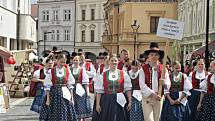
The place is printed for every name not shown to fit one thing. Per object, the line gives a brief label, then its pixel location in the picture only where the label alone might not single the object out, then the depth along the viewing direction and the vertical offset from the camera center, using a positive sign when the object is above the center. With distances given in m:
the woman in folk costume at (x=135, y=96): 8.67 -0.80
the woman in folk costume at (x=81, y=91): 10.29 -0.82
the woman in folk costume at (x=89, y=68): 11.69 -0.29
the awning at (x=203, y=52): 17.91 +0.29
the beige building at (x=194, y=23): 25.99 +2.47
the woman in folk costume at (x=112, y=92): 7.95 -0.65
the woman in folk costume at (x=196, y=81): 9.79 -0.54
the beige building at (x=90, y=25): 62.81 +4.90
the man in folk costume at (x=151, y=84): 7.46 -0.46
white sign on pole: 7.45 +0.52
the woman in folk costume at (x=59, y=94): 8.88 -0.77
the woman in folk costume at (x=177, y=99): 8.79 -0.85
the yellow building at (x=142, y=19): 41.31 +3.86
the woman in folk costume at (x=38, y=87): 11.27 -0.80
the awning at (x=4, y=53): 11.23 +0.12
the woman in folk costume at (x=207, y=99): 8.68 -0.86
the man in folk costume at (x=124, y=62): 10.17 -0.10
